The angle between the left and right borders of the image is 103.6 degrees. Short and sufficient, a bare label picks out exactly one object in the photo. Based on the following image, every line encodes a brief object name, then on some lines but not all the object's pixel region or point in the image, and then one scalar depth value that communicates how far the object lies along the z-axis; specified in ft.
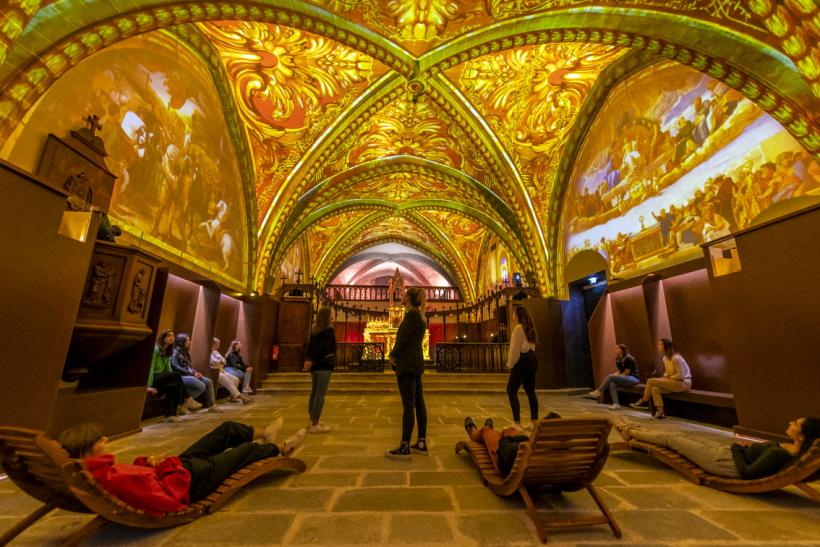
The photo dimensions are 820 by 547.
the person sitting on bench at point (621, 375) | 19.15
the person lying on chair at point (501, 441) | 6.53
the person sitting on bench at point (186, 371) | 15.51
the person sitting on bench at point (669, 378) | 16.02
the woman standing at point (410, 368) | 9.01
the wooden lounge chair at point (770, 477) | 5.83
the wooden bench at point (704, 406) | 14.15
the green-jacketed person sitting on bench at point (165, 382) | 14.26
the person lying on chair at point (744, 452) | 6.23
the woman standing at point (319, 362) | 12.22
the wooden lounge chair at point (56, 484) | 4.27
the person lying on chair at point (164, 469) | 4.82
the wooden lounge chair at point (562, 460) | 5.14
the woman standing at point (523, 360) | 12.09
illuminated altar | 37.99
